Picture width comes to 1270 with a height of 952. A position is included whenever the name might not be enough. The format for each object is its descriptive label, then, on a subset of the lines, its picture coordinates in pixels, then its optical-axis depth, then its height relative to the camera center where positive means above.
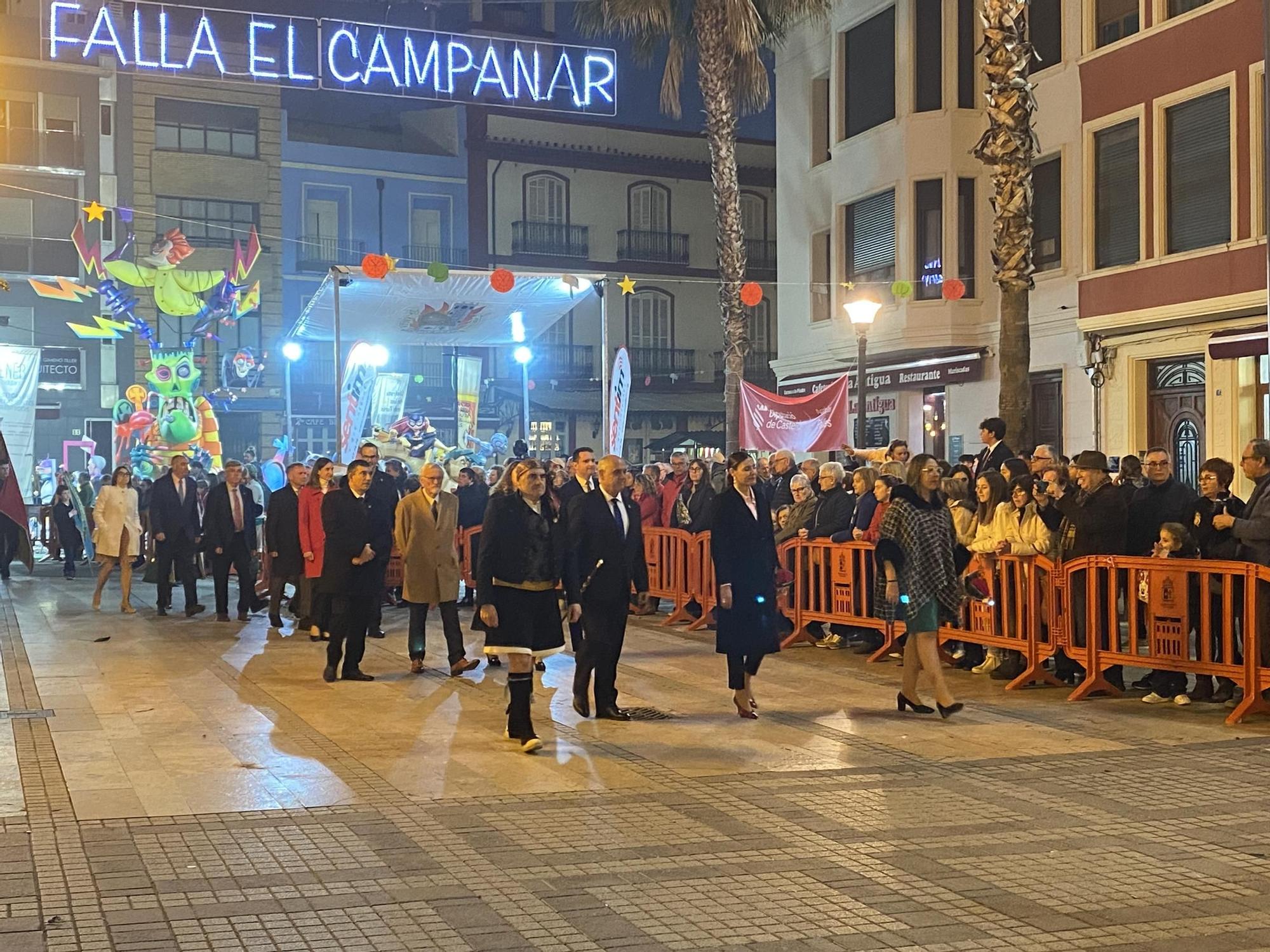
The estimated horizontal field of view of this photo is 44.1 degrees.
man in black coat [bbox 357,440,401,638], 12.96 -0.26
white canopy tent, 22.30 +2.68
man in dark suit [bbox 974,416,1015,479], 14.45 +0.31
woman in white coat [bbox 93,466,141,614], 18.30 -0.51
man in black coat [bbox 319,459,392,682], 12.36 -0.68
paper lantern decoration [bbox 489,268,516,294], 22.38 +2.87
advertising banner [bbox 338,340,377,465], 22.94 +1.26
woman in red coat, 15.48 -0.54
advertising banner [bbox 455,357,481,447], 27.91 +1.64
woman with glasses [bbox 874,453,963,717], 10.28 -0.59
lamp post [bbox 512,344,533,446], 27.72 +1.79
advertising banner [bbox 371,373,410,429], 26.12 +1.34
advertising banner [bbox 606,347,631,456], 22.47 +1.15
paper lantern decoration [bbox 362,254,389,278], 20.95 +2.88
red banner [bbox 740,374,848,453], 19.36 +0.74
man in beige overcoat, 13.02 -0.67
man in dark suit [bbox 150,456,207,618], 17.81 -0.54
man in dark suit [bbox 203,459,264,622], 17.30 -0.59
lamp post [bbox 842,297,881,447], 18.67 +1.90
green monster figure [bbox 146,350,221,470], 28.38 +1.30
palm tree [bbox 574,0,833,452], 25.19 +6.94
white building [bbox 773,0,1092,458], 23.17 +4.28
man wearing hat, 11.44 -0.34
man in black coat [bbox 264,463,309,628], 16.50 -0.58
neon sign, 26.64 +7.55
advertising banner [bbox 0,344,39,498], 24.70 +1.34
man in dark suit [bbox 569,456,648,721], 10.47 -0.65
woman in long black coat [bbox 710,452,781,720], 10.45 -0.71
